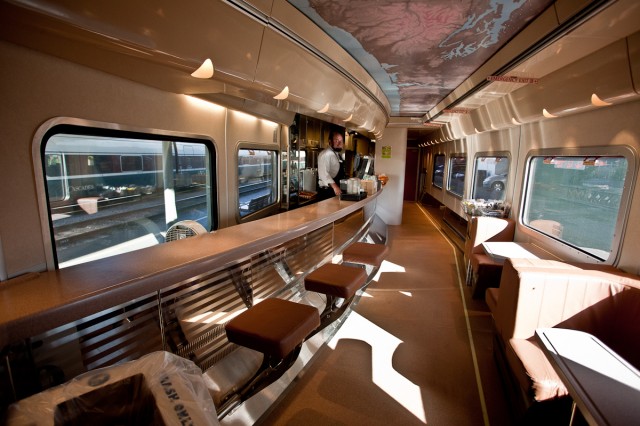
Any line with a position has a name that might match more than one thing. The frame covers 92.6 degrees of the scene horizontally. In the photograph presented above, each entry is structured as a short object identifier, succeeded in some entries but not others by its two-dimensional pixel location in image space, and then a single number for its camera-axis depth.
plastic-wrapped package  0.85
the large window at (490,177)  5.80
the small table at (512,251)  3.66
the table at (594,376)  1.32
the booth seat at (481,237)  4.17
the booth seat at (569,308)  2.27
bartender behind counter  5.64
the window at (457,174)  8.21
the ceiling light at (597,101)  2.58
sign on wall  8.83
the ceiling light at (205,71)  1.73
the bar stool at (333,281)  2.49
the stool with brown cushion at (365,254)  3.26
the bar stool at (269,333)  1.68
